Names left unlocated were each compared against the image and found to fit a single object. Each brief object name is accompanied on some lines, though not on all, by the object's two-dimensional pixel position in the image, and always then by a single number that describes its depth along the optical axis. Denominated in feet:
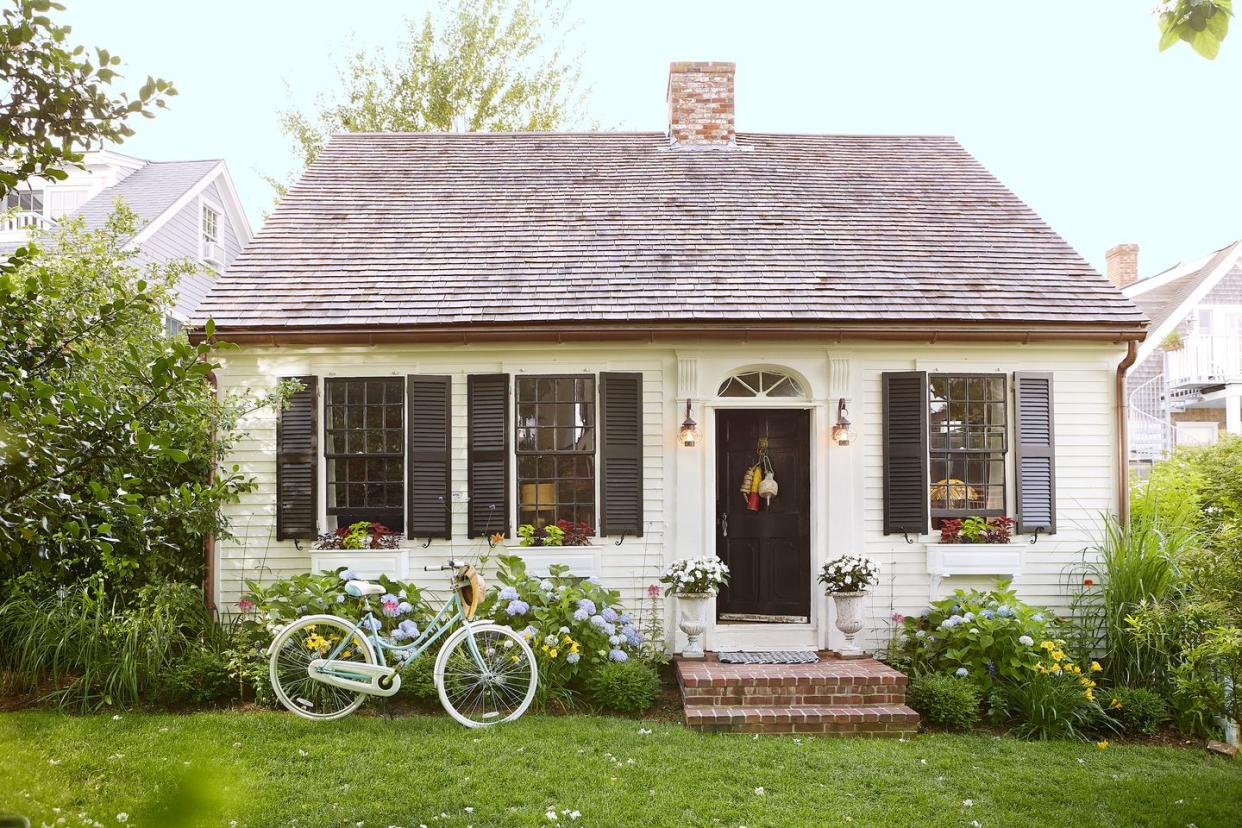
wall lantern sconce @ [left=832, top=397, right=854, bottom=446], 25.49
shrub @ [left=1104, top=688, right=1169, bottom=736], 21.43
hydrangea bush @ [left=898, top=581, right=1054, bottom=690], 22.44
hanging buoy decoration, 27.66
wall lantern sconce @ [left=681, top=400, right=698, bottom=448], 25.49
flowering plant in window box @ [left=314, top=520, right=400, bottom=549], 24.94
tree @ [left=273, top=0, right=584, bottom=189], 58.08
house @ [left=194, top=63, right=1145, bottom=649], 25.68
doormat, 24.11
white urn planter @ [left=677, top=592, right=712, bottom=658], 24.20
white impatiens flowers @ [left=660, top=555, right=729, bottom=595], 24.03
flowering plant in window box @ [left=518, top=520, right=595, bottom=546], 25.14
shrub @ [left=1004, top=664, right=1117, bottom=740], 21.16
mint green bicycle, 20.49
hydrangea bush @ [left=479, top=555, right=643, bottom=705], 22.36
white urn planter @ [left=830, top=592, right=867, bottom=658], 24.63
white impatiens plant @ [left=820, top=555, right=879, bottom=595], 24.49
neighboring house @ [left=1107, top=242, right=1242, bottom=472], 56.54
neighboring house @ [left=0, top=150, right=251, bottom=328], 54.19
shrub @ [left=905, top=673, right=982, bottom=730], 21.33
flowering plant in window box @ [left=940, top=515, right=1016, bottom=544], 25.45
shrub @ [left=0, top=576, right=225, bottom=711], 21.84
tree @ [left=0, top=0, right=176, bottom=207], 8.82
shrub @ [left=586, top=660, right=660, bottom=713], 21.83
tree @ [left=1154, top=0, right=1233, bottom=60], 8.45
